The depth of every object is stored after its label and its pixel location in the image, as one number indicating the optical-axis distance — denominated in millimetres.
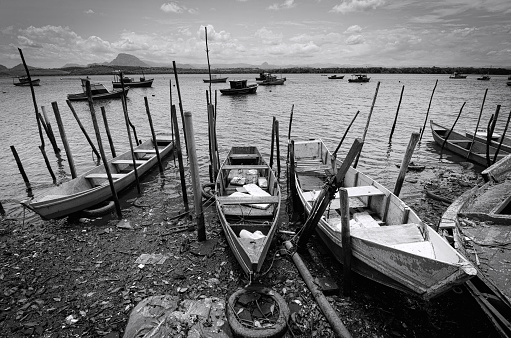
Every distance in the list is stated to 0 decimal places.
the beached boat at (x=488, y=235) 4699
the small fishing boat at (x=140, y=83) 57250
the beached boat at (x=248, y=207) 6086
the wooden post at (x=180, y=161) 9614
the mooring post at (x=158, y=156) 12895
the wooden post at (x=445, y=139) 16641
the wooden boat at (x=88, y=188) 8188
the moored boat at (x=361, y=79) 73469
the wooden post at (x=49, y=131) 14461
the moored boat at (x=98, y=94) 38950
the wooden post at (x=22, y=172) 11203
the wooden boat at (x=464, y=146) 14633
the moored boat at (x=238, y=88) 45625
